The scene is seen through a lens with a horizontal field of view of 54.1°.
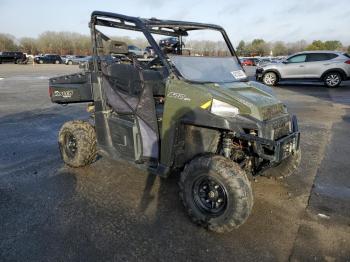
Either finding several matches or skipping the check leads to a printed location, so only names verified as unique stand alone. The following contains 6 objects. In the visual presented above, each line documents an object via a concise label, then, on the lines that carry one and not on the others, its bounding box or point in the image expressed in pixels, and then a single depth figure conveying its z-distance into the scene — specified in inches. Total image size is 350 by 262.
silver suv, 601.9
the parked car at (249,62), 1654.3
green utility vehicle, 131.8
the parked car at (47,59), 1861.5
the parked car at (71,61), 1796.0
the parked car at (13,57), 1716.0
